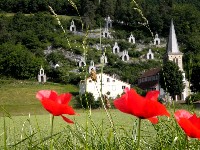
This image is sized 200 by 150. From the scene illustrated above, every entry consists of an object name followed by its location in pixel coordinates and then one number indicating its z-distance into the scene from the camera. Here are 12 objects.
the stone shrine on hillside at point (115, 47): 87.06
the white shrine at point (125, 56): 80.82
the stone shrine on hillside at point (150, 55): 81.19
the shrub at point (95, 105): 38.26
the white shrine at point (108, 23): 100.06
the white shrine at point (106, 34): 93.69
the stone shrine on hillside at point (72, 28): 95.72
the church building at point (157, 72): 64.68
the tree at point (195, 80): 49.03
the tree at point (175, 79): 48.90
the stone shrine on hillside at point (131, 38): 92.24
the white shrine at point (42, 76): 68.80
